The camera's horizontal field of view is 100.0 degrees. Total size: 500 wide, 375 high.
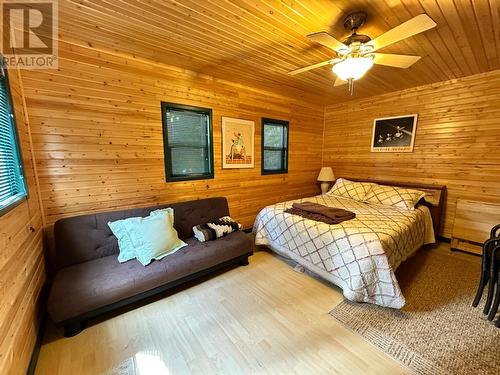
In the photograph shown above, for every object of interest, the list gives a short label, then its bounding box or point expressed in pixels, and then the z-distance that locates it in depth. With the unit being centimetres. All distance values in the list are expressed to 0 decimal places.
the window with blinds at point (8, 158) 137
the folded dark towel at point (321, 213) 240
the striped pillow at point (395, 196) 292
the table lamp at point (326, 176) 435
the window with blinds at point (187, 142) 274
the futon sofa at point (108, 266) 160
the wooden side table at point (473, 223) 268
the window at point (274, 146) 380
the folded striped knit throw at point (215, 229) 250
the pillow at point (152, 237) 207
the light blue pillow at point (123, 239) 208
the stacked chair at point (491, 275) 167
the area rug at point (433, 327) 141
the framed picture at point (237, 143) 325
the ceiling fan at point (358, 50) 157
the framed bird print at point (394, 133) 345
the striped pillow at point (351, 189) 347
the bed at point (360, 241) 188
